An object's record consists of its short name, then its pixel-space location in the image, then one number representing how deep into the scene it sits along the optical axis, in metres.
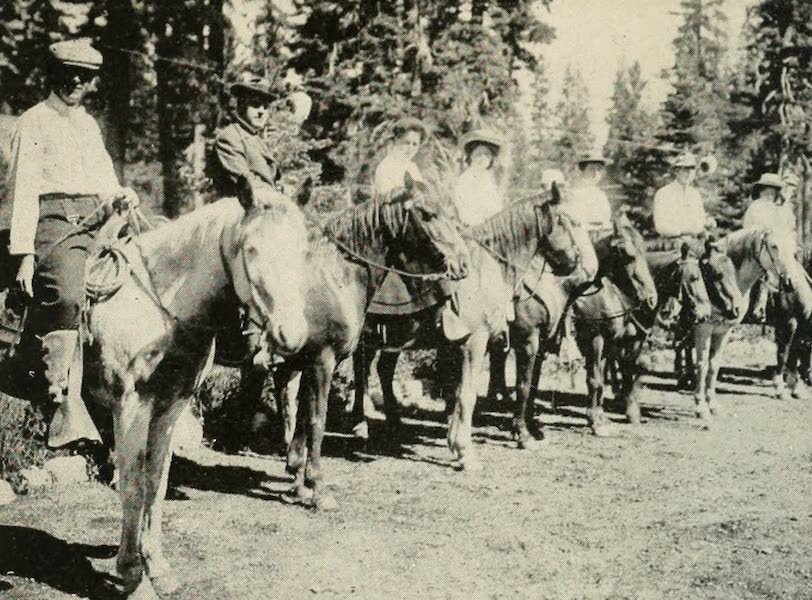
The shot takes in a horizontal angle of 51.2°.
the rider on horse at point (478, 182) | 10.52
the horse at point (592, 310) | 10.05
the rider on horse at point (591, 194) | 12.26
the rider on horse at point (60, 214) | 4.98
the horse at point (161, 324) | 4.51
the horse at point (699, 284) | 11.65
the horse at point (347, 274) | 7.56
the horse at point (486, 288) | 9.08
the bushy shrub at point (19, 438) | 7.54
